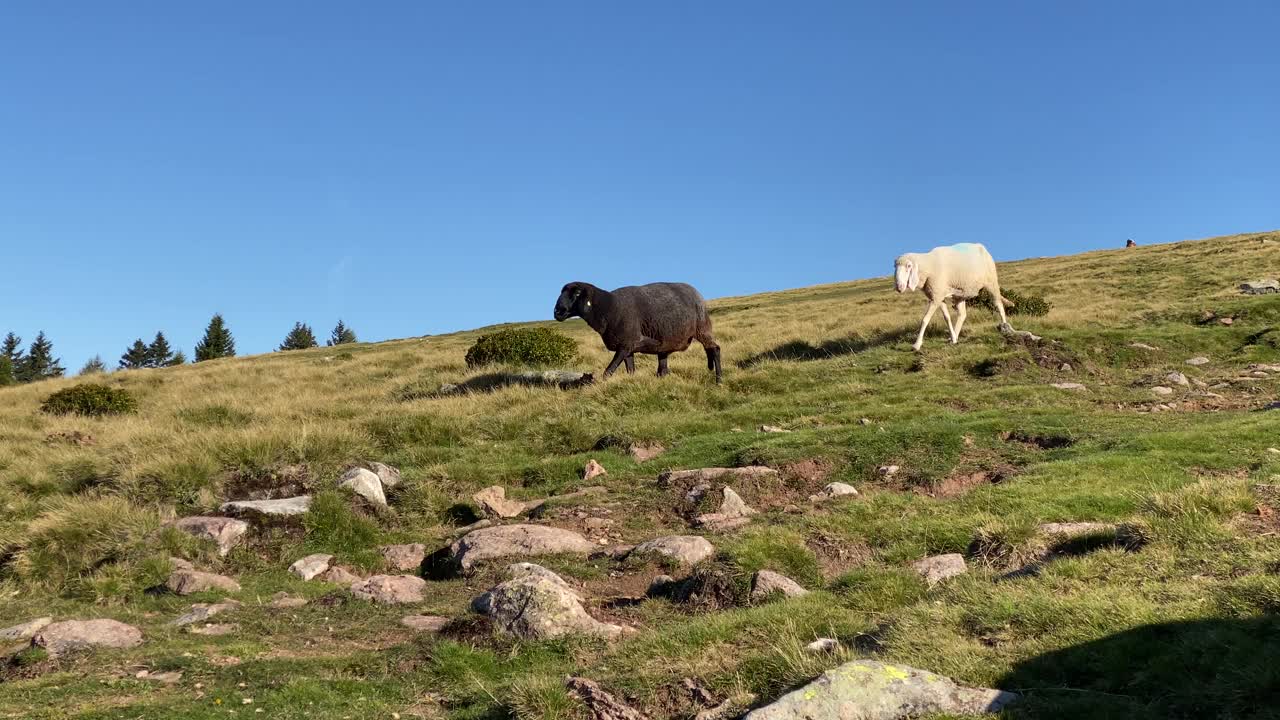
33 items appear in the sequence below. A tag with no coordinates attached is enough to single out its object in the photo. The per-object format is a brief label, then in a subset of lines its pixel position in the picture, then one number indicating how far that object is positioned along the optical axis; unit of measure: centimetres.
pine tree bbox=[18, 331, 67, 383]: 9256
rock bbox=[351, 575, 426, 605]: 870
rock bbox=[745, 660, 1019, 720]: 463
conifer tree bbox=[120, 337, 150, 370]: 8969
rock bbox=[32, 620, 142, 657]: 704
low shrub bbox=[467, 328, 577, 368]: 2669
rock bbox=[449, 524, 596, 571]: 977
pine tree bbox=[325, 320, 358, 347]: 12275
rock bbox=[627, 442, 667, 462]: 1423
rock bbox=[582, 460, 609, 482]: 1327
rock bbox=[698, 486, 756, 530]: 1045
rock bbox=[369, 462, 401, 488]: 1309
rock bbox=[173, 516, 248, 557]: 1041
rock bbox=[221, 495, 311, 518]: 1103
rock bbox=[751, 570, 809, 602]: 776
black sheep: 2028
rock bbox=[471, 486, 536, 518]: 1183
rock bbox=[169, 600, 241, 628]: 802
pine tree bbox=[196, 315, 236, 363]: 8712
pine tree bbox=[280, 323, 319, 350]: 10262
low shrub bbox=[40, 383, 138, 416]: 2442
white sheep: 2241
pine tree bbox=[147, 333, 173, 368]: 8969
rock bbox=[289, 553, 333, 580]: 986
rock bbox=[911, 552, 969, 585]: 781
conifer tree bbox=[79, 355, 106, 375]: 6375
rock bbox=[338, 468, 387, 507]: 1203
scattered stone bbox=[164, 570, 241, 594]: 908
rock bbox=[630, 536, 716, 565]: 921
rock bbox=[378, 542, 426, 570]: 1029
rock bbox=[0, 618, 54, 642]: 753
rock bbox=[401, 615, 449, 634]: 780
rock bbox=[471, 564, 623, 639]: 721
